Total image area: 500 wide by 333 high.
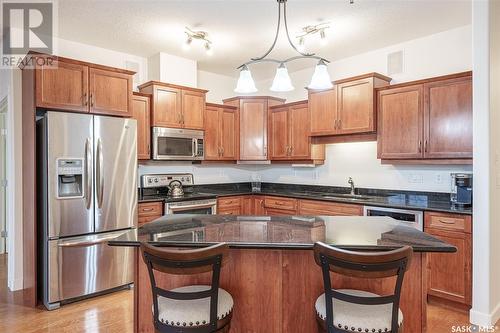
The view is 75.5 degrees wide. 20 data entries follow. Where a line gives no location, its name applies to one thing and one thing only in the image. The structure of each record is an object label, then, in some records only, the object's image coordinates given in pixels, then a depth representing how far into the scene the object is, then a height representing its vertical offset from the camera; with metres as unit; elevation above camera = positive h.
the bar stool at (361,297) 1.40 -0.60
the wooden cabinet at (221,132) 4.83 +0.52
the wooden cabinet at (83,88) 3.11 +0.81
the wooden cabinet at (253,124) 5.08 +0.66
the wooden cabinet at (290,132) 4.66 +0.51
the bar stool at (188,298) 1.49 -0.64
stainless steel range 4.05 -0.40
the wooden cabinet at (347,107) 3.87 +0.75
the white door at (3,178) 4.61 -0.17
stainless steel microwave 4.19 +0.30
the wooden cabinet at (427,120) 3.21 +0.48
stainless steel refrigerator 3.03 -0.36
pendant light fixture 2.41 +0.66
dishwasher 3.18 -0.51
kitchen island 1.79 -0.65
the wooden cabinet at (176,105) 4.17 +0.82
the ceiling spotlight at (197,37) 3.61 +1.48
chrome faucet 4.40 -0.27
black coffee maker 3.16 -0.24
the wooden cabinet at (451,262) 2.90 -0.90
